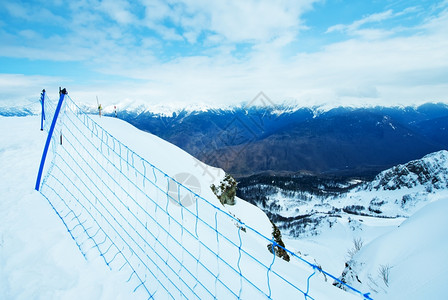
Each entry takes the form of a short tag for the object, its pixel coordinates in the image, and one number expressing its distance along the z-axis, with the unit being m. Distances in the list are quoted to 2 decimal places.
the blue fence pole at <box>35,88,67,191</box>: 5.32
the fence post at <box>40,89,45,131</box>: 11.02
